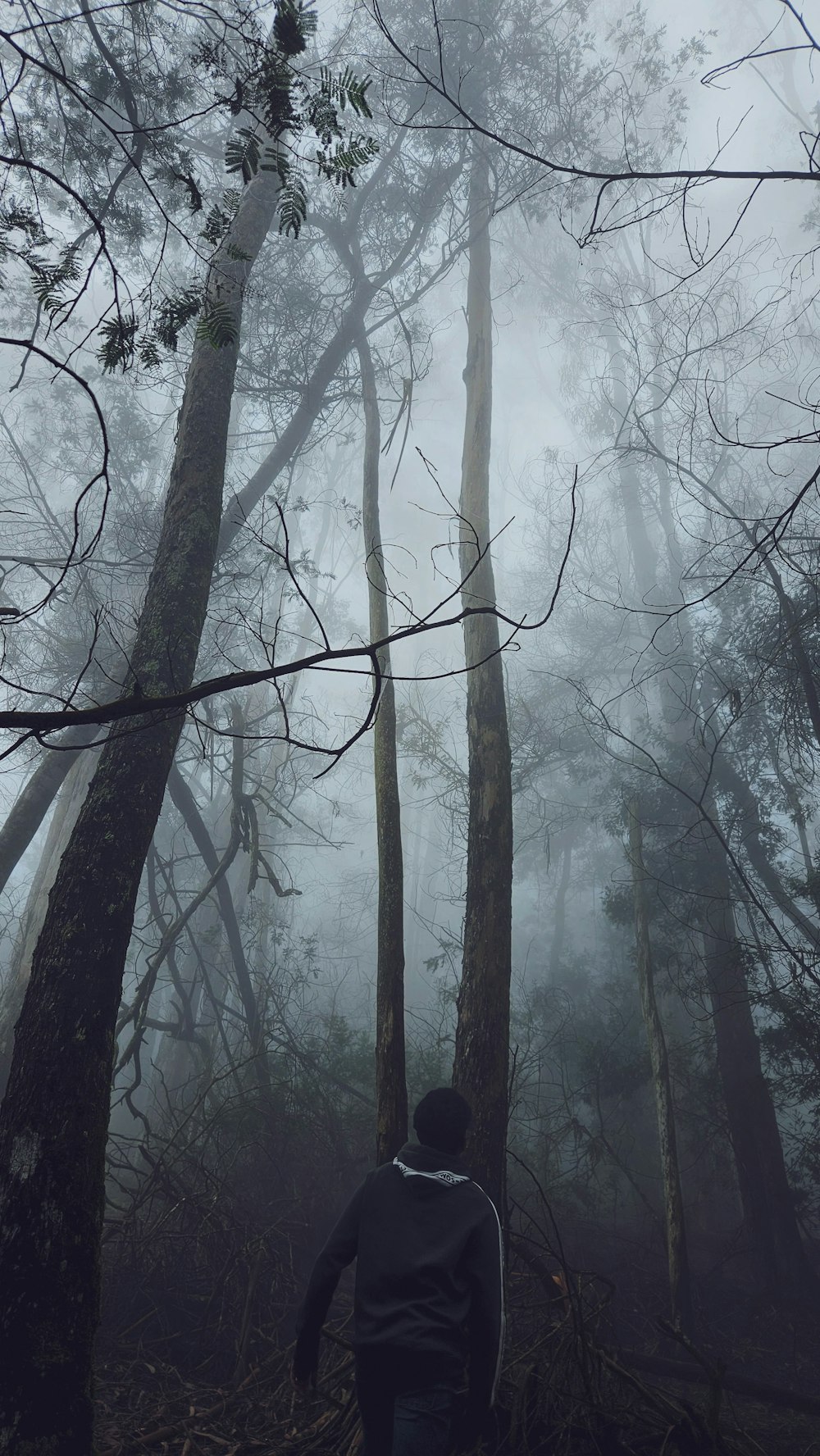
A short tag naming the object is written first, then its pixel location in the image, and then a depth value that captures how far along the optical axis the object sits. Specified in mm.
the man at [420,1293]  2350
